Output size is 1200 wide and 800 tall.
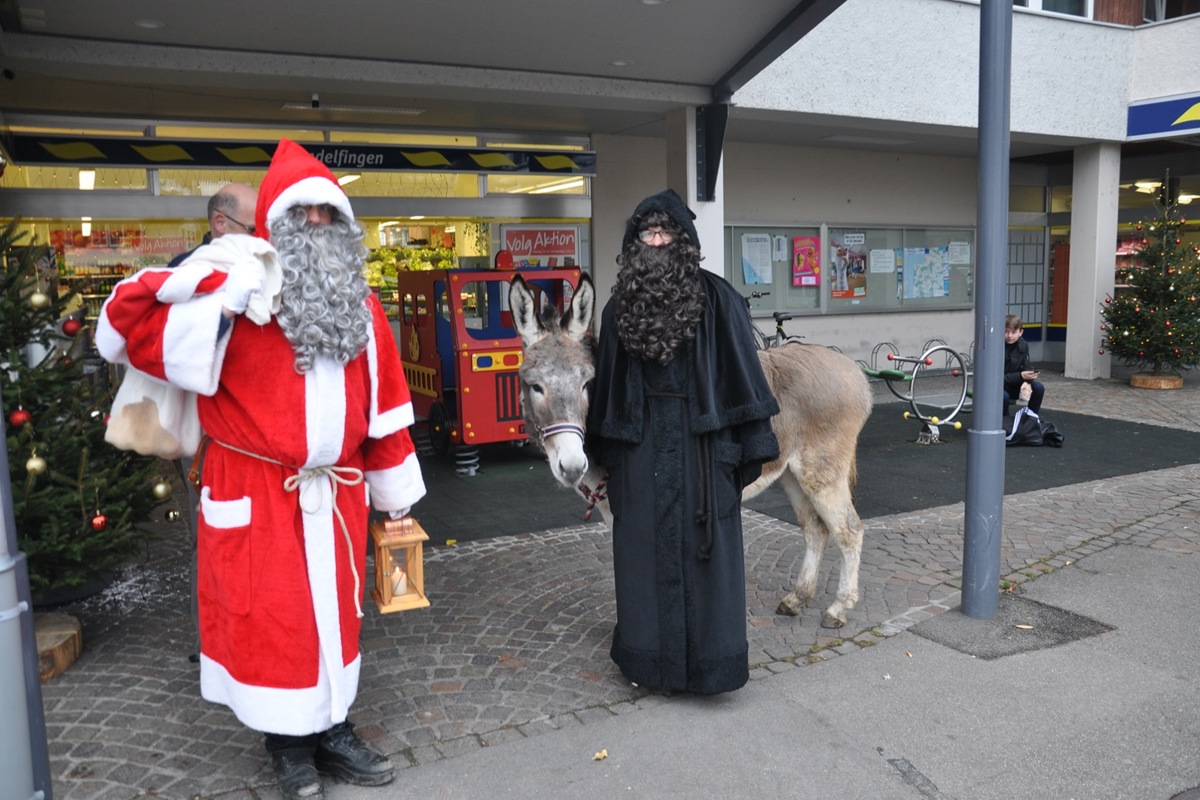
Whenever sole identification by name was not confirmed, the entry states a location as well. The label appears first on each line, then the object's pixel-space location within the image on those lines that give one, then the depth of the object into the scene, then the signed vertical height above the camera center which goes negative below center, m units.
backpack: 9.65 -1.54
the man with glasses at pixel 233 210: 3.87 +0.33
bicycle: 12.27 -0.55
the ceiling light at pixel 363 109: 9.96 +1.91
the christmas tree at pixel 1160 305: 13.19 -0.39
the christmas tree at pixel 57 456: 4.24 -0.73
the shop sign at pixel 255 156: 9.64 +1.50
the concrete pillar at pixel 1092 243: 14.45 +0.53
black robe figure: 3.83 -0.71
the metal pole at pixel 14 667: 2.50 -0.99
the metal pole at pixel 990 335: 4.83 -0.28
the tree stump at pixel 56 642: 4.29 -1.58
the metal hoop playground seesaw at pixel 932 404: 9.98 -1.43
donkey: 3.81 -0.63
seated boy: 9.68 -0.91
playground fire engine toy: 8.38 -0.59
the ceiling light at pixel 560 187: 12.32 +1.28
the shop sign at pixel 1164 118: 13.42 +2.28
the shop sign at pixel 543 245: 12.30 +0.54
